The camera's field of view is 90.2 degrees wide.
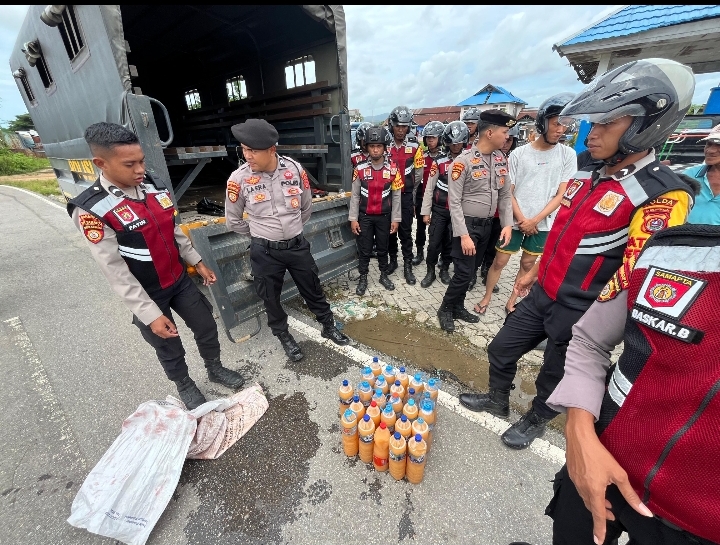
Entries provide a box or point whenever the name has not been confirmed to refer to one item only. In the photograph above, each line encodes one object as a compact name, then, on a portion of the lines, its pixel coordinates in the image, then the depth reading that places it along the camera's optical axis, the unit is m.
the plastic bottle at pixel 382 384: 2.71
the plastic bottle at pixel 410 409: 2.49
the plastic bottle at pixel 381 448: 2.38
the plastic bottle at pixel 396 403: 2.61
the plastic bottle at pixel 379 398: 2.60
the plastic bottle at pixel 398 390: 2.73
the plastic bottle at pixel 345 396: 2.68
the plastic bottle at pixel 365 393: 2.74
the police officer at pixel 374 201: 4.32
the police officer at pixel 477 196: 3.44
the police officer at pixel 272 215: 2.97
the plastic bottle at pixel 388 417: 2.47
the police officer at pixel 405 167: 5.10
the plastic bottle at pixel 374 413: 2.50
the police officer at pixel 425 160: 5.52
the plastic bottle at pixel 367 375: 2.80
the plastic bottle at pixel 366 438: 2.42
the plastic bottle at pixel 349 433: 2.42
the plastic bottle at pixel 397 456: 2.29
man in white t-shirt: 3.52
